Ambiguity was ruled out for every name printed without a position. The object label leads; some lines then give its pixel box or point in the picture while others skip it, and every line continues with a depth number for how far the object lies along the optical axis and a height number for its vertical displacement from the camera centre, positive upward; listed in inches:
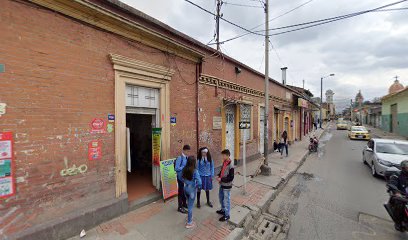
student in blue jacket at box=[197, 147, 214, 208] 196.9 -51.2
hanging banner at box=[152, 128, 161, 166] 212.8 -28.1
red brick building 127.6 +16.9
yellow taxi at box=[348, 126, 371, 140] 813.9 -64.3
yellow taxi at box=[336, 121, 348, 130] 1409.9 -52.7
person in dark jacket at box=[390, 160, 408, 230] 155.2 -59.0
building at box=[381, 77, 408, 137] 820.6 +31.4
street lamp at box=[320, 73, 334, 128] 1321.0 +217.4
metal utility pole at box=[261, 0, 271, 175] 311.6 +58.8
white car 290.4 -56.6
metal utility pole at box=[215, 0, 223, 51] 462.9 +238.2
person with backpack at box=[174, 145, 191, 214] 184.4 -56.7
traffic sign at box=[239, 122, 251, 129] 238.8 -7.6
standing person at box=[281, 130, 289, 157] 452.8 -49.1
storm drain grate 164.6 -99.8
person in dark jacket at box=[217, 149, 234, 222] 172.7 -54.8
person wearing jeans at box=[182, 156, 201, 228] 160.1 -52.6
